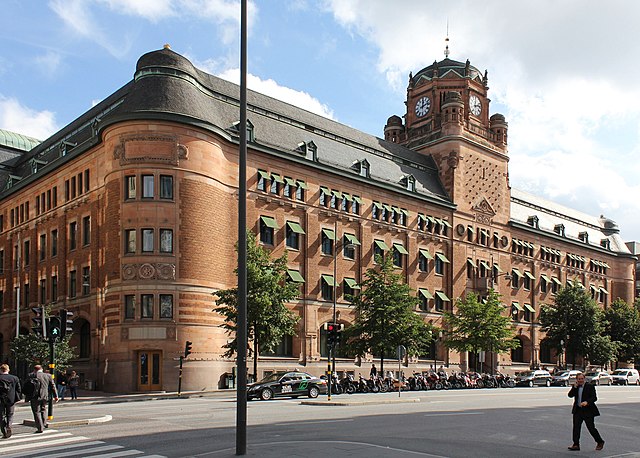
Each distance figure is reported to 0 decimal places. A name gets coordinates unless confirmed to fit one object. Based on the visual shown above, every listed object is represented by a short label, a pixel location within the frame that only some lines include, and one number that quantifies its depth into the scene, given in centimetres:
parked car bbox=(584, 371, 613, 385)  6464
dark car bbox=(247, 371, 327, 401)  3547
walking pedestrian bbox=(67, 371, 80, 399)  3859
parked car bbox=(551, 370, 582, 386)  6134
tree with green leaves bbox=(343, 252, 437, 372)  5125
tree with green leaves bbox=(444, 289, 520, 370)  6141
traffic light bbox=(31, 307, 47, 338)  2236
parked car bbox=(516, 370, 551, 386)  5931
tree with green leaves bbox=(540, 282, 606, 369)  7562
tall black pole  1365
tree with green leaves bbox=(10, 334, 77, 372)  4350
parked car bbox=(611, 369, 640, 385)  6825
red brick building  4578
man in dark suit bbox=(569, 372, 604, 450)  1620
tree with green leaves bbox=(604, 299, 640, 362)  8438
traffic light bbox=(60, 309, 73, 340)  2249
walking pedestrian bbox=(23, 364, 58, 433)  1925
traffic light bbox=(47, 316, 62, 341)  2208
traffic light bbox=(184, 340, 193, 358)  4273
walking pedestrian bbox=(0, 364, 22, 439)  1839
